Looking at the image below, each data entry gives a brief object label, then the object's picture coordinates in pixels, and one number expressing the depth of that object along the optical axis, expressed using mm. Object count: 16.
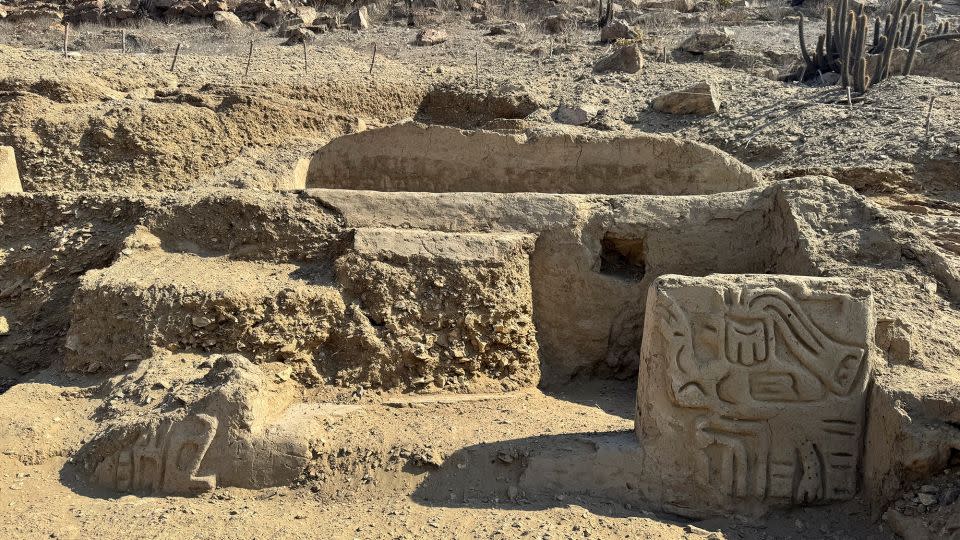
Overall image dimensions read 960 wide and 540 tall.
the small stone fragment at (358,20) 18531
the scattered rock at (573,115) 11547
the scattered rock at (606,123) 11445
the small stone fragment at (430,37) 16625
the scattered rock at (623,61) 13430
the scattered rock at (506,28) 17469
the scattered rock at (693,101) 11586
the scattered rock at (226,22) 18078
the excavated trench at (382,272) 5223
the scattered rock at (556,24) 17875
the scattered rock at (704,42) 15047
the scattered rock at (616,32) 16016
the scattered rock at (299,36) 16391
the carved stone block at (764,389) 4336
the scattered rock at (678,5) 20219
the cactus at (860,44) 12203
